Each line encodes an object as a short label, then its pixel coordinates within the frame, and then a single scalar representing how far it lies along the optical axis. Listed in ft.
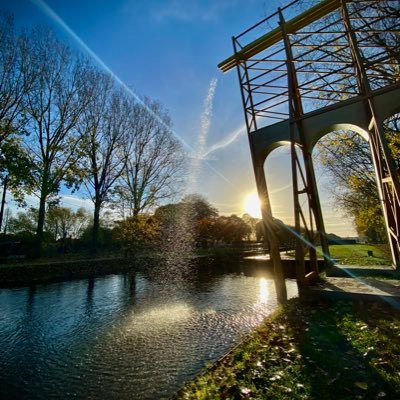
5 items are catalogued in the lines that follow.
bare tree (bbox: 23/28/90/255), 62.69
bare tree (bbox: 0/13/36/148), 53.62
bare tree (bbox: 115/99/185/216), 87.00
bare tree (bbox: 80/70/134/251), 76.88
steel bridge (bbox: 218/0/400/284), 21.31
